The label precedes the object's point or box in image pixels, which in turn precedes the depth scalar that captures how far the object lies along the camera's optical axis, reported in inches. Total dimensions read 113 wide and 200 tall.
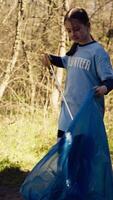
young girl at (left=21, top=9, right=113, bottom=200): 154.6
